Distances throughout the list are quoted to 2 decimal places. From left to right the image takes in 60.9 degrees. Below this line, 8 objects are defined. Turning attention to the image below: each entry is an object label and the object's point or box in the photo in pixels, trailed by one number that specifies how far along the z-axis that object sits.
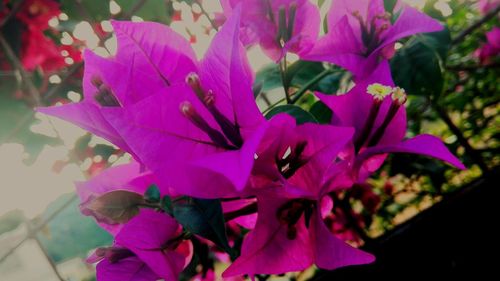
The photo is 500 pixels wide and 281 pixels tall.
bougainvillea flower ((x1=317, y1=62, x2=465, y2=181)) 0.11
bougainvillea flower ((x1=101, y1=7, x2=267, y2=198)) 0.10
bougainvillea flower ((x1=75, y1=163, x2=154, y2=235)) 0.12
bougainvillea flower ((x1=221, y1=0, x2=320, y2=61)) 0.14
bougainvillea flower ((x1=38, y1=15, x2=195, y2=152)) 0.11
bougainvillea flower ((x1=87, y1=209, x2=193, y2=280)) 0.11
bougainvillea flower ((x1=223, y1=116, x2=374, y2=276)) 0.10
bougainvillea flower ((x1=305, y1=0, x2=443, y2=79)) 0.13
